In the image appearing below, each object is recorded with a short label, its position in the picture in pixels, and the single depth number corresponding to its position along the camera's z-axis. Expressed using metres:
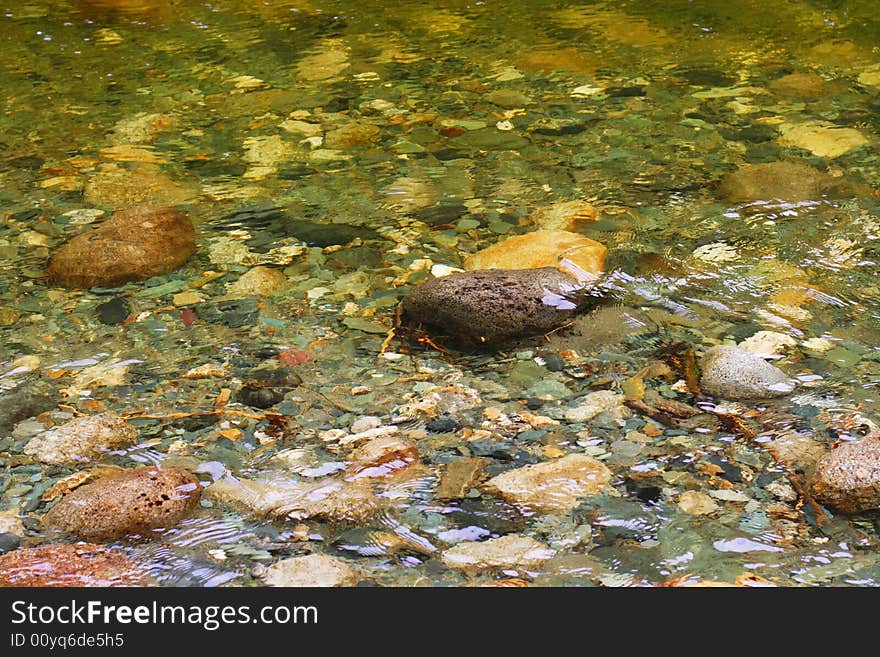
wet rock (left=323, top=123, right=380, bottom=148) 10.52
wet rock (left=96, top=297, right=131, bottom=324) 7.45
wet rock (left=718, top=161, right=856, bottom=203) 8.91
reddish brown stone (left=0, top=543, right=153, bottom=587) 4.86
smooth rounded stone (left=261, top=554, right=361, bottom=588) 4.82
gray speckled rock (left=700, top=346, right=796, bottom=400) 6.20
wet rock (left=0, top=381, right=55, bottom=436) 6.30
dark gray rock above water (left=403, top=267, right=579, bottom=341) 6.85
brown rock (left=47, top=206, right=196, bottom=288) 7.96
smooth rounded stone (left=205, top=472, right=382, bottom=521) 5.34
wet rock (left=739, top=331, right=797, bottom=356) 6.68
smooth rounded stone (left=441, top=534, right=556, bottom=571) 4.93
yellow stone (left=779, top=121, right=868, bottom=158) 9.75
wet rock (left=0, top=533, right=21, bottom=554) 5.16
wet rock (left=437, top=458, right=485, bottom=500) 5.48
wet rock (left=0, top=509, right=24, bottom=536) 5.29
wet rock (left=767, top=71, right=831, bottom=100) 11.17
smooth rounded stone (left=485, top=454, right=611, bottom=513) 5.35
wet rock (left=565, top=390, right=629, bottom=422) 6.10
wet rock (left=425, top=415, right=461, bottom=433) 6.06
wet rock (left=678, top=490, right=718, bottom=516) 5.25
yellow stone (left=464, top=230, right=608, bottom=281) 7.79
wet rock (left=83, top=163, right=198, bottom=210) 9.38
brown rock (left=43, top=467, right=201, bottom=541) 5.17
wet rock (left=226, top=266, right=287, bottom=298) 7.79
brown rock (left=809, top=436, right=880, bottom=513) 5.11
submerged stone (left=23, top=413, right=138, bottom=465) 5.87
